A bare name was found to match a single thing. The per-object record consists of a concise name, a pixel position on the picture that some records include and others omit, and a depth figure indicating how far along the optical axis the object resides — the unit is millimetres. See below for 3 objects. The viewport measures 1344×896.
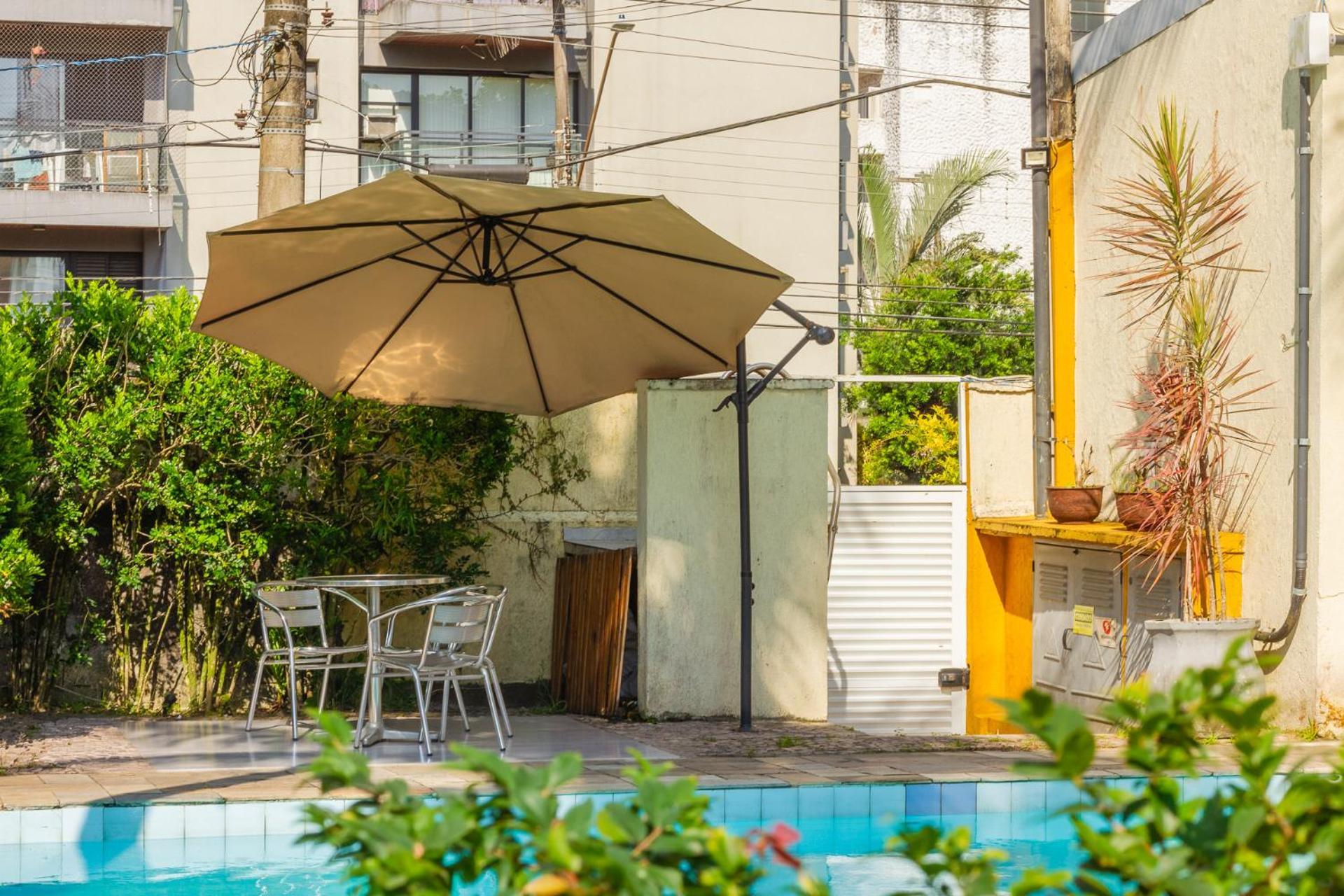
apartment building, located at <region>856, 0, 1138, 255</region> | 34250
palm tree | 28500
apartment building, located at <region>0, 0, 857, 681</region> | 24297
